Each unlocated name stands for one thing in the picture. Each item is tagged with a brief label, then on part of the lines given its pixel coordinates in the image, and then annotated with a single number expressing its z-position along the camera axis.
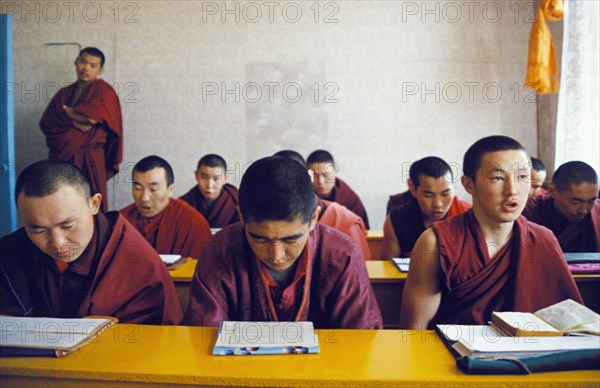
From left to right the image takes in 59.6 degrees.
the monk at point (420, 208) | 3.44
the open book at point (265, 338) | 1.42
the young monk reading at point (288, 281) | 1.79
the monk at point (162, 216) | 3.51
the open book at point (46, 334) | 1.40
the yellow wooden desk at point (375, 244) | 4.12
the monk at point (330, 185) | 4.83
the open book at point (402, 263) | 2.65
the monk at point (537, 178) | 4.34
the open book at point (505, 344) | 1.33
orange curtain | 4.90
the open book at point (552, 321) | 1.45
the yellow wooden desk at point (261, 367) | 1.25
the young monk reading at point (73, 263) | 1.88
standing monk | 5.69
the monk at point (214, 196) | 4.79
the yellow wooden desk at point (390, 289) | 2.49
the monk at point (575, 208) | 3.35
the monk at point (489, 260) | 2.08
